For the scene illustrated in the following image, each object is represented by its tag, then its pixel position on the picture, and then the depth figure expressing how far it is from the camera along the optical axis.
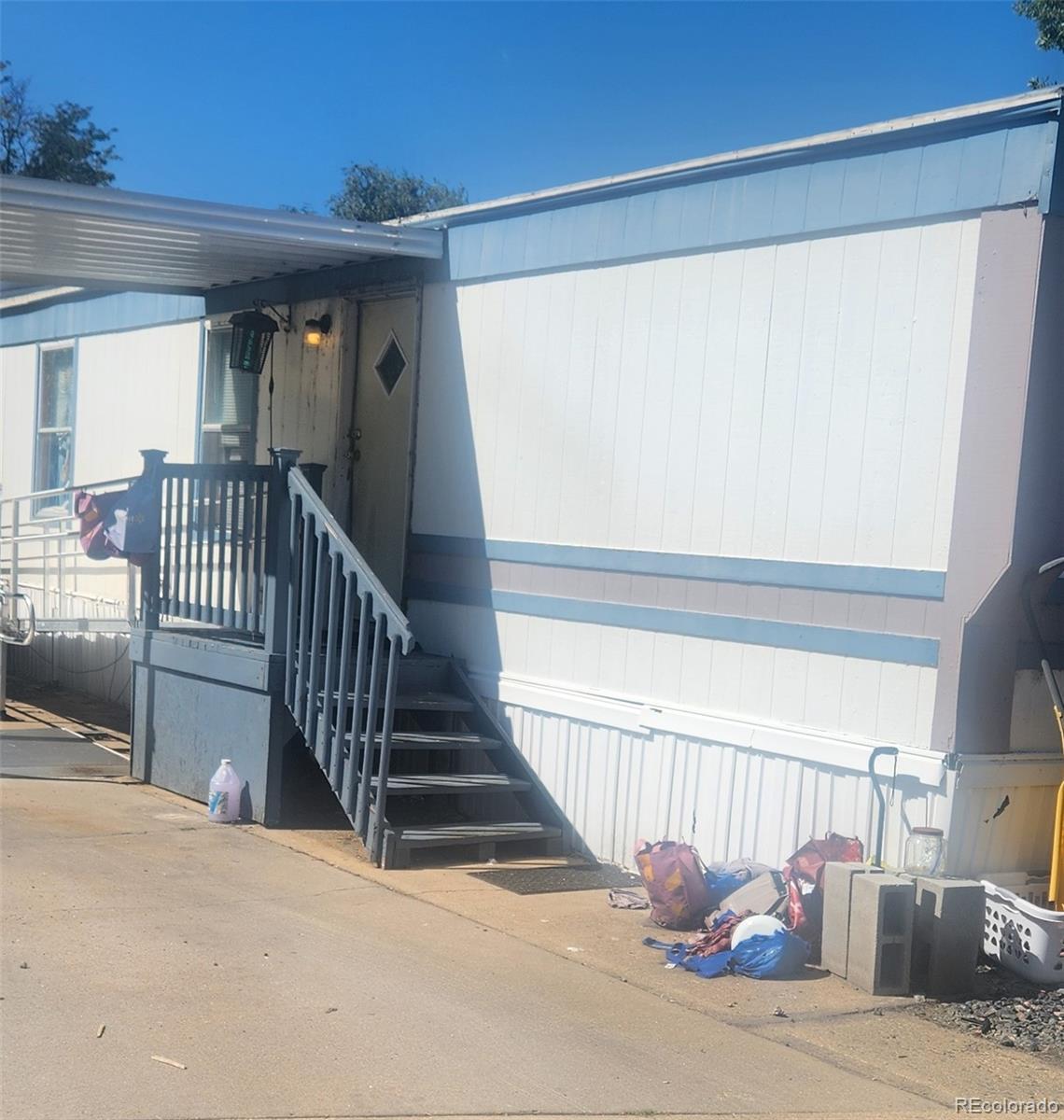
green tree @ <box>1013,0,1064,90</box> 18.05
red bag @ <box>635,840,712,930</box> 6.36
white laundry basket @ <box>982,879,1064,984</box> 5.59
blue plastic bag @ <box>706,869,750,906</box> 6.46
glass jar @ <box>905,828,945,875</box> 6.02
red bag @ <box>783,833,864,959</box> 6.01
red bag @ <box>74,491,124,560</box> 9.05
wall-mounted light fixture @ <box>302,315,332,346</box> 9.84
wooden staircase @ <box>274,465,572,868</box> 7.27
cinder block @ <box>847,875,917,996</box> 5.55
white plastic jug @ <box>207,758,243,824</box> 8.01
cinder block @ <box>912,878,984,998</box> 5.57
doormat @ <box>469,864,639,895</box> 7.05
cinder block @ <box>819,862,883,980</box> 5.73
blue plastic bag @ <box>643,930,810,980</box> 5.72
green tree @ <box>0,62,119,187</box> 29.23
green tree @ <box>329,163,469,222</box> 34.19
